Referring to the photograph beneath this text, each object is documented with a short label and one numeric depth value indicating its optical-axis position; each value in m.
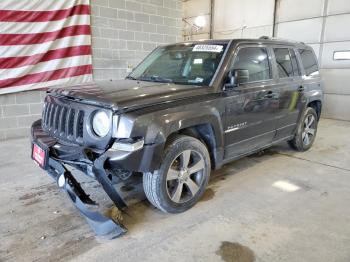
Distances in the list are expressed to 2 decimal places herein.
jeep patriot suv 2.25
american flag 5.06
